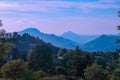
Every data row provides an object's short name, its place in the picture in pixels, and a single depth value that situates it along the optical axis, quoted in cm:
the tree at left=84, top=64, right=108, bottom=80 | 5543
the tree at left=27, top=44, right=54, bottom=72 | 8148
